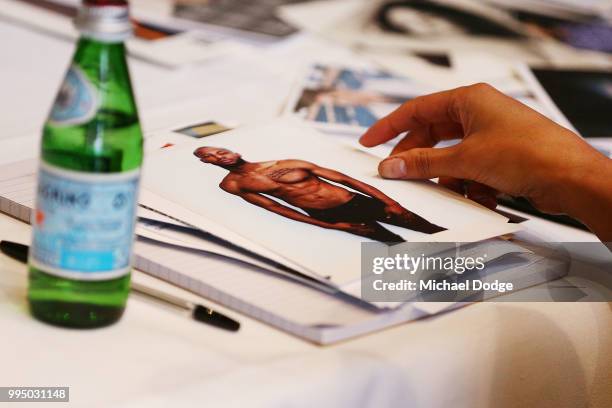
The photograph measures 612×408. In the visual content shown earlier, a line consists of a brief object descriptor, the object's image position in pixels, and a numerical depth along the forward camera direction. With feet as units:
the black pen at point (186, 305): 3.20
